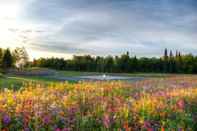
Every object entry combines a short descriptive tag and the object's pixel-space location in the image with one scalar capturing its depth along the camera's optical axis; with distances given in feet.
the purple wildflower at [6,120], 9.12
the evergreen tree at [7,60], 111.02
